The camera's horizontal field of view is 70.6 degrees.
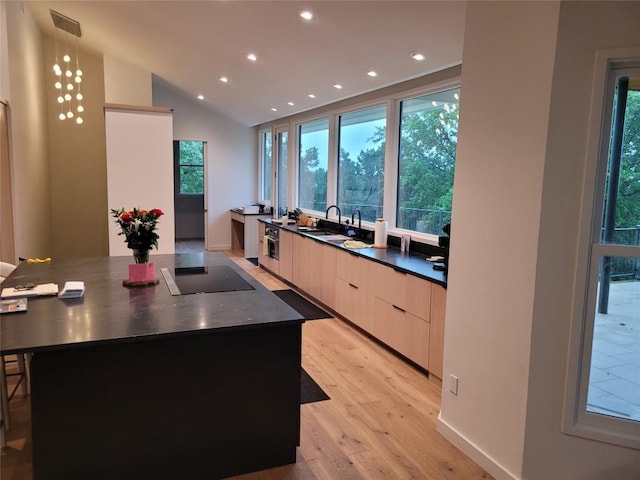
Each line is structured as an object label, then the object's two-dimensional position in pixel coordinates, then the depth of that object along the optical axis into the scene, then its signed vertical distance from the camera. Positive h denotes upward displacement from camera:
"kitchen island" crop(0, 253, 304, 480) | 1.95 -0.90
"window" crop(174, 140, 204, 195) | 10.77 +0.59
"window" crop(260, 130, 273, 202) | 8.89 +0.58
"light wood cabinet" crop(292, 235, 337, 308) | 4.97 -0.86
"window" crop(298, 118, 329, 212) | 6.58 +0.48
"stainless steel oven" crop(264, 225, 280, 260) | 6.62 -0.68
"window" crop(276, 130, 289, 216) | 8.04 +0.46
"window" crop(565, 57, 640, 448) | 1.96 -0.40
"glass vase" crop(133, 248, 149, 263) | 2.86 -0.41
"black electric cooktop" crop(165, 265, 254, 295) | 2.77 -0.58
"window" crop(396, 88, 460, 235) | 4.12 +0.37
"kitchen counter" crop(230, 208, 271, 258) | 8.15 -0.67
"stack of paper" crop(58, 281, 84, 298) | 2.51 -0.57
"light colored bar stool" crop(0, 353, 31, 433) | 2.60 -1.31
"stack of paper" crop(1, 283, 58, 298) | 2.47 -0.58
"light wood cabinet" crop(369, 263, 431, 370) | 3.36 -0.91
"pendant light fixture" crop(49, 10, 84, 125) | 5.90 +1.81
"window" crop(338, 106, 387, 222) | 5.21 +0.43
